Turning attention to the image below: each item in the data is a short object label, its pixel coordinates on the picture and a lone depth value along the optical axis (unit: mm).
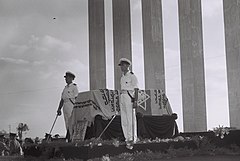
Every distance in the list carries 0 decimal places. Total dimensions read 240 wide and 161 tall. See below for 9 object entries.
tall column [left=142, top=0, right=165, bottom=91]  18547
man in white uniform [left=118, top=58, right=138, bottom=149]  10992
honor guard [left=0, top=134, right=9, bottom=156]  14266
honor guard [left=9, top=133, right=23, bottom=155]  14498
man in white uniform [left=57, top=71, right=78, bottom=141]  13102
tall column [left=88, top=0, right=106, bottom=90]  20672
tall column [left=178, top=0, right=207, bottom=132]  17172
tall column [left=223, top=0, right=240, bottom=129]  15578
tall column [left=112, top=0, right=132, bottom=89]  20172
